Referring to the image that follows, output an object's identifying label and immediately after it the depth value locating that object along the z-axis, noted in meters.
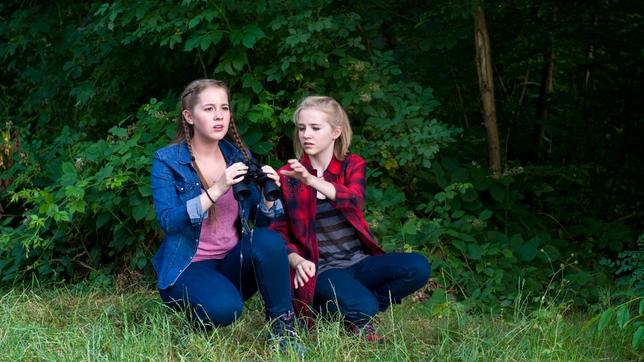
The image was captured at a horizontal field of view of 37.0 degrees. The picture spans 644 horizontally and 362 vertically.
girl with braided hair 3.86
